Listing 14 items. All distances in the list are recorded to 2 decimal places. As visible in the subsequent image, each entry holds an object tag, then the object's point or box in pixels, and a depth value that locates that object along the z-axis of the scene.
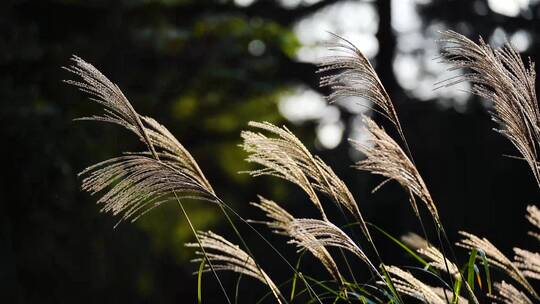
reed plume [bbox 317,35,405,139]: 4.55
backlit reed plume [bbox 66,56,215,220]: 4.14
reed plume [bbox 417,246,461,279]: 4.86
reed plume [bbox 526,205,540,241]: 5.13
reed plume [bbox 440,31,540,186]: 4.49
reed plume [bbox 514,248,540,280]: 5.04
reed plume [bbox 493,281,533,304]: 4.80
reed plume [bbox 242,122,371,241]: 4.40
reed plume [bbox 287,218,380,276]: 4.19
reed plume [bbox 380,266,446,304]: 4.60
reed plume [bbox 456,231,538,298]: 4.82
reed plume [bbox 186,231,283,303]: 4.66
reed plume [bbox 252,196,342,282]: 4.66
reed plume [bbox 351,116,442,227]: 4.45
